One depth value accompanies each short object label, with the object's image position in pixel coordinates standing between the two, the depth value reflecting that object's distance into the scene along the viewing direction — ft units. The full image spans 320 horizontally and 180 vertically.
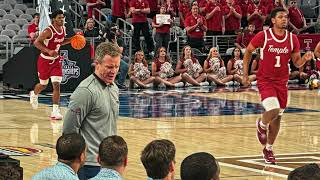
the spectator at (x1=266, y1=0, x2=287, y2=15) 96.48
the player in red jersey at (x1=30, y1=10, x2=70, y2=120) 59.47
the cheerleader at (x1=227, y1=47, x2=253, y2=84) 87.81
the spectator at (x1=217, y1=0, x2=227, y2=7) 96.25
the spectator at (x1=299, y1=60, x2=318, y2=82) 91.66
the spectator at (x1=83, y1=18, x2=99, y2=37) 86.59
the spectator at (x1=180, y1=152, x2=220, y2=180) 18.07
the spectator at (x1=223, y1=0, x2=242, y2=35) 94.89
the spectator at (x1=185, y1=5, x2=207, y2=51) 89.10
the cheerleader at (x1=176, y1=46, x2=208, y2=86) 85.46
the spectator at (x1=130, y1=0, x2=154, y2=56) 89.40
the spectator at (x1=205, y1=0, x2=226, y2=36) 92.94
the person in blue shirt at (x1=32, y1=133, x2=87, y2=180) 21.13
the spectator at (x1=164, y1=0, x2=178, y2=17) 92.68
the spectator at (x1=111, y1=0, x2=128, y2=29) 91.91
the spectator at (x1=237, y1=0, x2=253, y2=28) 98.65
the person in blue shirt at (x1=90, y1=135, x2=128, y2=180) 20.86
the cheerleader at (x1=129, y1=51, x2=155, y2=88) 83.05
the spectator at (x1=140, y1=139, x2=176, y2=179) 19.42
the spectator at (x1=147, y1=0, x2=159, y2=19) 95.91
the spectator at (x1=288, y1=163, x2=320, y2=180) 16.78
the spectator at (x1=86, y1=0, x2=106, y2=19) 92.73
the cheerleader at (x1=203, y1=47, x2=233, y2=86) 86.79
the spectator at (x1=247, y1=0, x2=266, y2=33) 97.09
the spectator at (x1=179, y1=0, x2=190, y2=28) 94.27
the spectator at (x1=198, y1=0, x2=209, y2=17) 93.66
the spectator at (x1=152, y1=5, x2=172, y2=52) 87.85
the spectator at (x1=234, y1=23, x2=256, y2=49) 92.38
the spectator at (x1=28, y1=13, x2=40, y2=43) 80.84
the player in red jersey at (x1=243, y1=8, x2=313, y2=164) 43.60
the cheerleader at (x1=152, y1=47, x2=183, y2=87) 83.97
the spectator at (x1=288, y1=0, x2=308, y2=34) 99.25
